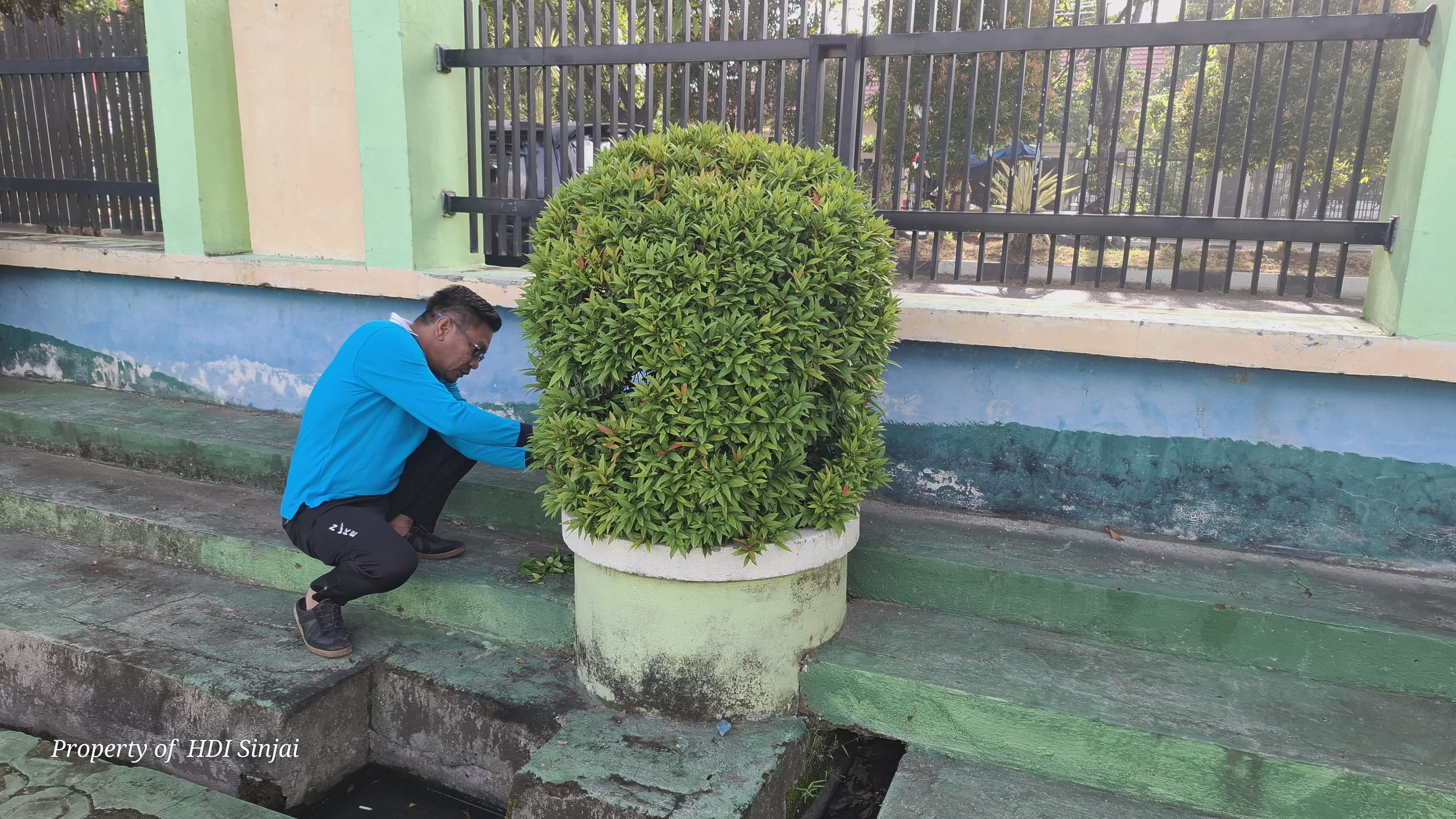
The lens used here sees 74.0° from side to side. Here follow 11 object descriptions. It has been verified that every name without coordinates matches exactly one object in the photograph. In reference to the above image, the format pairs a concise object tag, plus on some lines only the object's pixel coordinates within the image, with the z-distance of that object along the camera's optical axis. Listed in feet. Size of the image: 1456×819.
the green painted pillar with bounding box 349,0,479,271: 14.84
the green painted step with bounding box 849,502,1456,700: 9.61
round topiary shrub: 8.77
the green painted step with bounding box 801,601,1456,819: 8.22
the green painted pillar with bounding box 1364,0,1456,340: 10.11
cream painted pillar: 16.66
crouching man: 10.82
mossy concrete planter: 9.41
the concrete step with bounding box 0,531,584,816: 10.07
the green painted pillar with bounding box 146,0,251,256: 17.10
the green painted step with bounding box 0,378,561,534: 13.79
